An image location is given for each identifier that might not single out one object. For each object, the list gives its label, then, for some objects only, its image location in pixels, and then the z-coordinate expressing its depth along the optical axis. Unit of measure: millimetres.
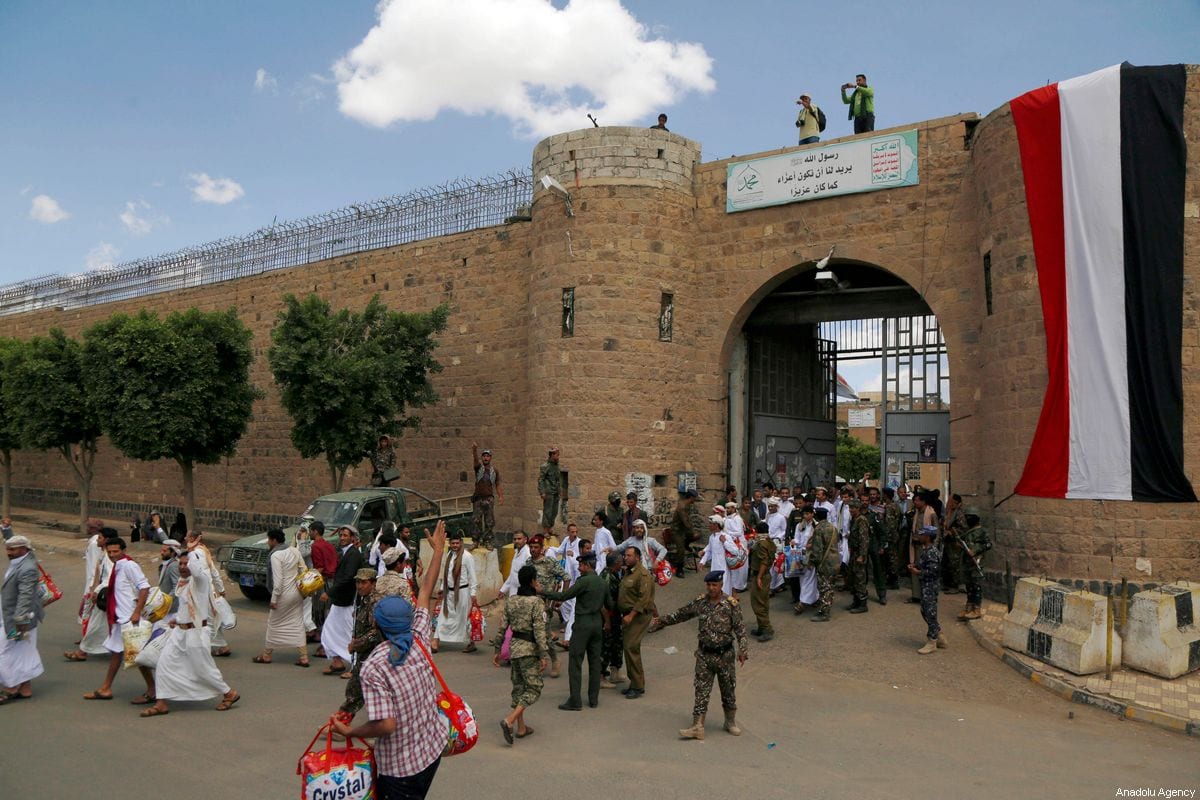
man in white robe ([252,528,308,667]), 9680
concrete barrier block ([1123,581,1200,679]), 9191
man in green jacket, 15484
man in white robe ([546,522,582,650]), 10906
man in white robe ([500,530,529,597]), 10141
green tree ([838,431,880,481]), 51094
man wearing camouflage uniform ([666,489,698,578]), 14570
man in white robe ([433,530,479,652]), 10938
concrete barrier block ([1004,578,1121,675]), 9195
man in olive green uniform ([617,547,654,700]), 8695
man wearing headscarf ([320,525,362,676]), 8953
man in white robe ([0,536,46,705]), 7754
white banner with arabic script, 14680
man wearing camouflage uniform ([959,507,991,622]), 11211
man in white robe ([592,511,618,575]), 12078
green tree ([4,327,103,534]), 22406
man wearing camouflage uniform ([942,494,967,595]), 11930
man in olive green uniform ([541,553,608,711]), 8188
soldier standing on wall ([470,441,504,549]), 15578
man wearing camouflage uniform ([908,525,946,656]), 10031
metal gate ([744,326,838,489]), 17328
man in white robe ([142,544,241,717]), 7508
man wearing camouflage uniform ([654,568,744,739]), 7332
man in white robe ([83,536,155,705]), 8484
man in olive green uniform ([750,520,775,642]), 10523
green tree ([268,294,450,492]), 16875
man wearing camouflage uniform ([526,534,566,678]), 9711
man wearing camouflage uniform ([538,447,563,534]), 15508
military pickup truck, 13250
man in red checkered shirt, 3840
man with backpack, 15891
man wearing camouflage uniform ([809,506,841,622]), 11492
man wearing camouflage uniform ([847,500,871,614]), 11844
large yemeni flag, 11227
